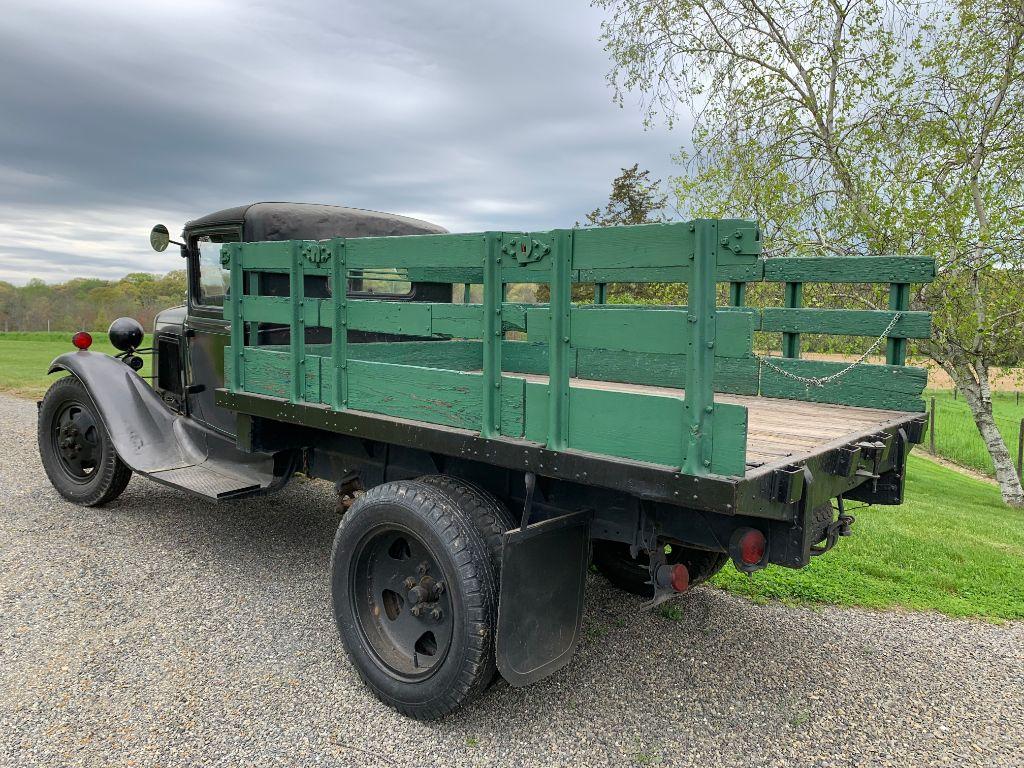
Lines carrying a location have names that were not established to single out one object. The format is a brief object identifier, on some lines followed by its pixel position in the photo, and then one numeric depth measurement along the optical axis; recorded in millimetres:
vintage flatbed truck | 2355
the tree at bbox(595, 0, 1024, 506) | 9164
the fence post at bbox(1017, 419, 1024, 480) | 12539
